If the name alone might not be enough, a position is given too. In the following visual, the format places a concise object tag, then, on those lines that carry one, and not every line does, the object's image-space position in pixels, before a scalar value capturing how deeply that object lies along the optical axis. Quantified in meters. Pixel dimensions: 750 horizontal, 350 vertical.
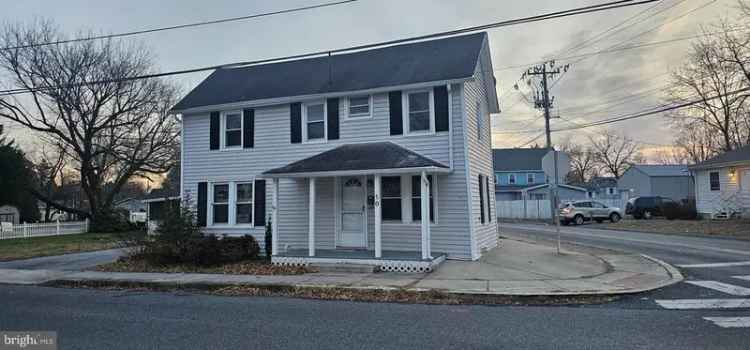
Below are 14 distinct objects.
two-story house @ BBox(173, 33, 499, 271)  11.87
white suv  28.58
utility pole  27.83
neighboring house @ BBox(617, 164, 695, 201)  42.66
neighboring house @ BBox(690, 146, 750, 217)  24.83
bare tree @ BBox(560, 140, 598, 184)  67.75
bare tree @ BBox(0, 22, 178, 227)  26.30
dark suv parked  29.92
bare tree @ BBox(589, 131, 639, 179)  64.31
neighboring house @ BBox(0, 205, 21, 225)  35.14
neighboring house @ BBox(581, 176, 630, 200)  46.97
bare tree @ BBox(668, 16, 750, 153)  23.26
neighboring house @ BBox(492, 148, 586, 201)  51.59
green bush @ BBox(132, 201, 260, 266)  11.88
